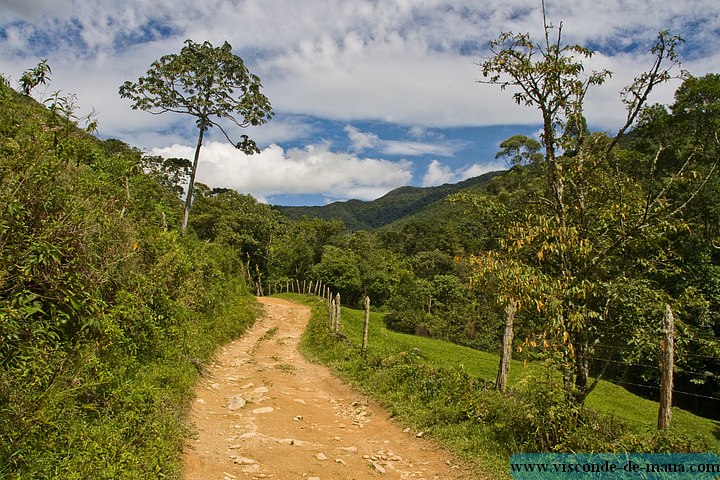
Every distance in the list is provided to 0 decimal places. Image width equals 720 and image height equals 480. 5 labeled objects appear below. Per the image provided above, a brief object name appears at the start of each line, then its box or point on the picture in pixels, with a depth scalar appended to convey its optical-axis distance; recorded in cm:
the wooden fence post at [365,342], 1346
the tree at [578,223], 570
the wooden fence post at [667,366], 618
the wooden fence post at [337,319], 1695
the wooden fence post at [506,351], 1042
